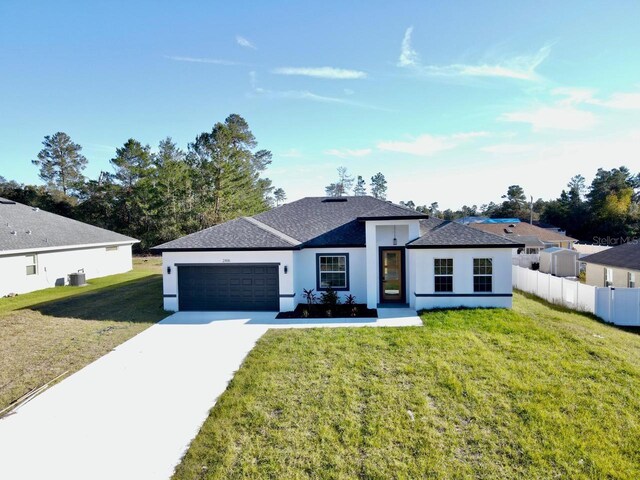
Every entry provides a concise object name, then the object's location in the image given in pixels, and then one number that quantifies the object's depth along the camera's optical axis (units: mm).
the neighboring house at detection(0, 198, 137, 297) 17333
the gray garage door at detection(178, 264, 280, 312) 13062
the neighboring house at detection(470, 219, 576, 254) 34969
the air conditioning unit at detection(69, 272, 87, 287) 19734
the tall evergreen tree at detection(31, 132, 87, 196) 51562
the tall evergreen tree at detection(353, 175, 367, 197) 76562
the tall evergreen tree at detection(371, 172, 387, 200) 78812
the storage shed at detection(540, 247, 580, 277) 24069
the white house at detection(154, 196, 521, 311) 12422
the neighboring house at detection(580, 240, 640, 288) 16266
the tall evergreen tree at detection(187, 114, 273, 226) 37250
